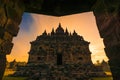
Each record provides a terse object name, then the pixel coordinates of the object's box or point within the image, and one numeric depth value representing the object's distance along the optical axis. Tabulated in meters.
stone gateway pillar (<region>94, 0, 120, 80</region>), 1.03
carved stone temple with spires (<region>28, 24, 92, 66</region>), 15.03
